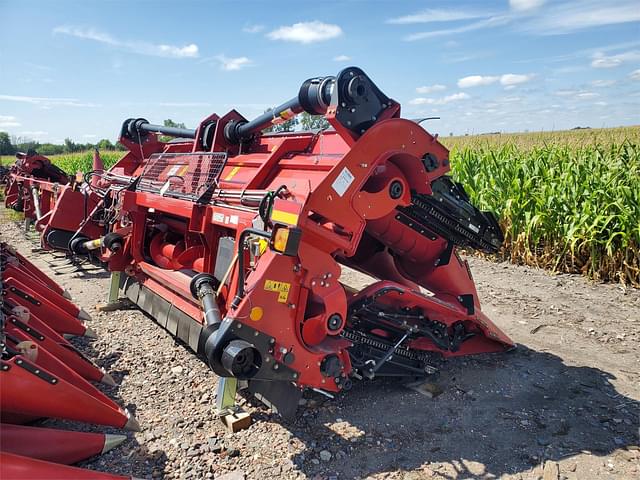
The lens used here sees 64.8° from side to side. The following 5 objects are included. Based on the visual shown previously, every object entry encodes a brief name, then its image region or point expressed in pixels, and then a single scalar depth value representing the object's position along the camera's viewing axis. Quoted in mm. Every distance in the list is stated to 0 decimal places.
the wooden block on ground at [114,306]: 5457
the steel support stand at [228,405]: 3256
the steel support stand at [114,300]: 5461
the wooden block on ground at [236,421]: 3221
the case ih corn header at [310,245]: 2982
